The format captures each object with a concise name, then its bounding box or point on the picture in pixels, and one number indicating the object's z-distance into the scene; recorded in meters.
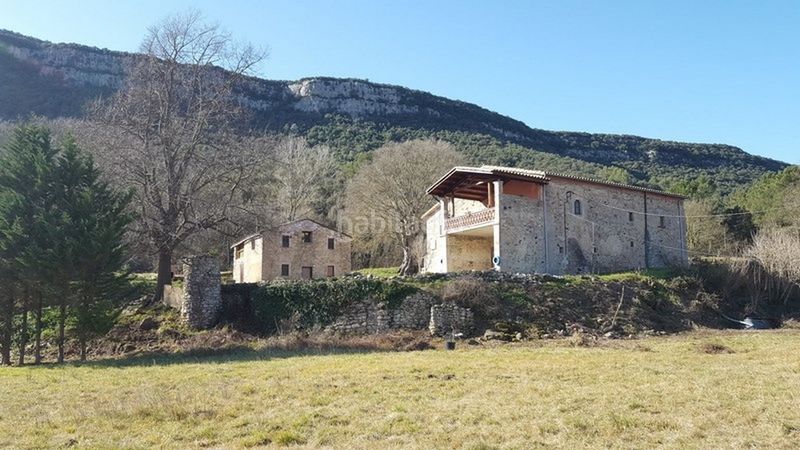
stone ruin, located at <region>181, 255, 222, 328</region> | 23.48
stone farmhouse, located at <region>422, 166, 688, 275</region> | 30.39
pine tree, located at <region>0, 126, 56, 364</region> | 20.19
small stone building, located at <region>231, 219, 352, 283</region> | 36.69
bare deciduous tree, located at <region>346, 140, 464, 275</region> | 42.97
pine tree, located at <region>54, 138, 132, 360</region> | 20.42
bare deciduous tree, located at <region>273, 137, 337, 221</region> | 48.47
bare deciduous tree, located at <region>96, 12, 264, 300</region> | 26.06
